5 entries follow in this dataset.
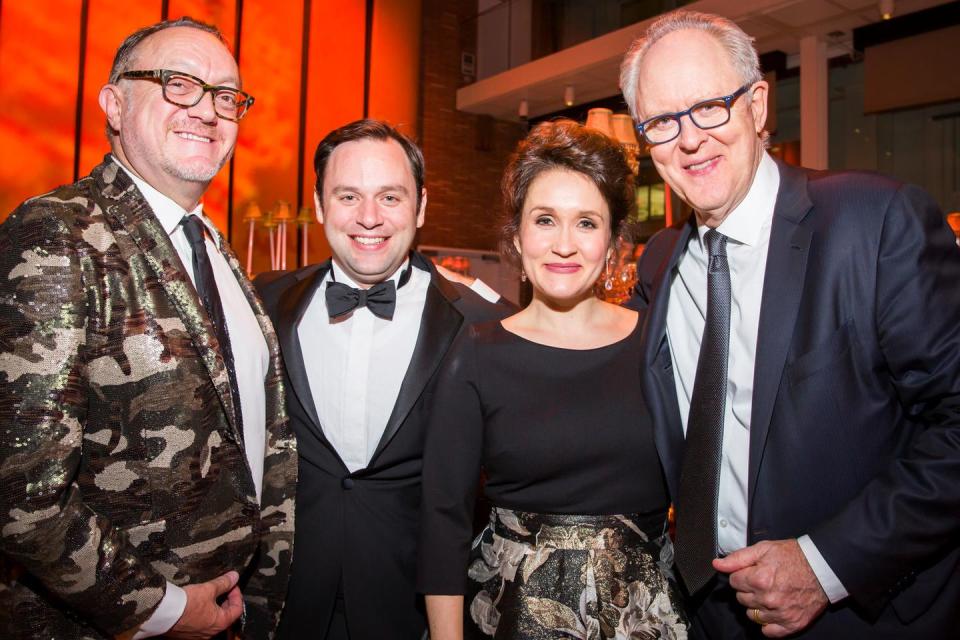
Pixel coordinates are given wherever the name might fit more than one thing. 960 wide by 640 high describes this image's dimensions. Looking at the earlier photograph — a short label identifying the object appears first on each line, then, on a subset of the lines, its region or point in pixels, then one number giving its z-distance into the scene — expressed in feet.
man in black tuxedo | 6.26
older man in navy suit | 4.59
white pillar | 23.26
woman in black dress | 5.49
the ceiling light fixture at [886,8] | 19.77
